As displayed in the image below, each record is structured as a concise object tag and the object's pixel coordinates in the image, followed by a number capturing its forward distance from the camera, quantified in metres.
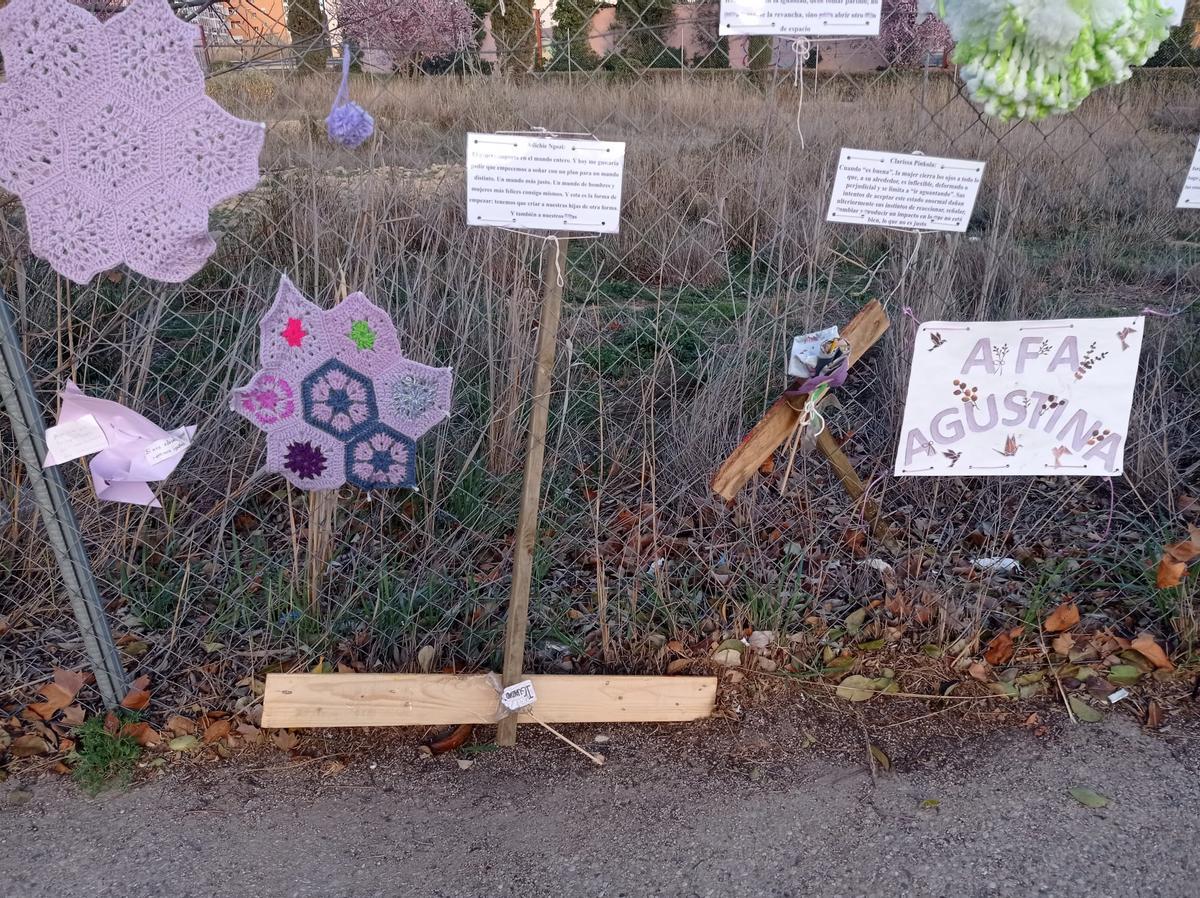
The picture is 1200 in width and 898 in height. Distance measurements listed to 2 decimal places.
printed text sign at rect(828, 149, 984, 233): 2.32
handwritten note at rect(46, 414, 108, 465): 2.07
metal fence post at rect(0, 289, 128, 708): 2.08
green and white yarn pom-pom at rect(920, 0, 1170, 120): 1.79
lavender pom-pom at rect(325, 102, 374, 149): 2.09
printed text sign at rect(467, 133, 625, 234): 1.92
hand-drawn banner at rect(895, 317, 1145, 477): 2.46
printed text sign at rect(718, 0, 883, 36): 2.11
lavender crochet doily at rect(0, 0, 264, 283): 1.81
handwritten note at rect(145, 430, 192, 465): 2.14
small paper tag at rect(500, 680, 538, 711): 2.32
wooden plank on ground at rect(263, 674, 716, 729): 2.29
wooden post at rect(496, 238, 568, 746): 2.05
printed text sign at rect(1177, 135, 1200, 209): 2.67
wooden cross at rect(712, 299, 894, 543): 2.47
